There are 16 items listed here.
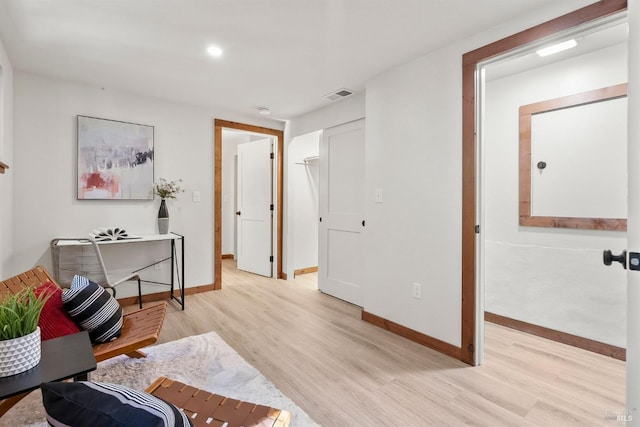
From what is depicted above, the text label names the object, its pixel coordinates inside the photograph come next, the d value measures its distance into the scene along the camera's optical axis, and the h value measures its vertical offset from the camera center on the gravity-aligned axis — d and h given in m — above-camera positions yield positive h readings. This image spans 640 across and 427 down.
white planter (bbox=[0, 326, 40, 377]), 1.09 -0.50
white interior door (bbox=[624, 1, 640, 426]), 1.09 -0.04
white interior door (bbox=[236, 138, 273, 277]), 4.74 +0.09
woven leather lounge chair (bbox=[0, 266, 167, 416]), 1.74 -0.72
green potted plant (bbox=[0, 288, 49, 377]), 1.10 -0.44
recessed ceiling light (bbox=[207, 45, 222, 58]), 2.40 +1.25
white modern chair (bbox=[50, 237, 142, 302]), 2.76 -0.45
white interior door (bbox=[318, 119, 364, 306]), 3.54 +0.02
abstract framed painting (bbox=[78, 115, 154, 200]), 3.18 +0.56
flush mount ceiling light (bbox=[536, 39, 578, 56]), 2.34 +1.25
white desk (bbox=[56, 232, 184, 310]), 2.95 -0.44
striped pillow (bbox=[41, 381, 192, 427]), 0.59 -0.37
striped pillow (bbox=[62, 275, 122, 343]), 1.72 -0.54
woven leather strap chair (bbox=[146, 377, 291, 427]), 1.14 -0.75
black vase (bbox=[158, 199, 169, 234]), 3.49 -0.07
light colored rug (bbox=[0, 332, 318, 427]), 1.68 -1.04
